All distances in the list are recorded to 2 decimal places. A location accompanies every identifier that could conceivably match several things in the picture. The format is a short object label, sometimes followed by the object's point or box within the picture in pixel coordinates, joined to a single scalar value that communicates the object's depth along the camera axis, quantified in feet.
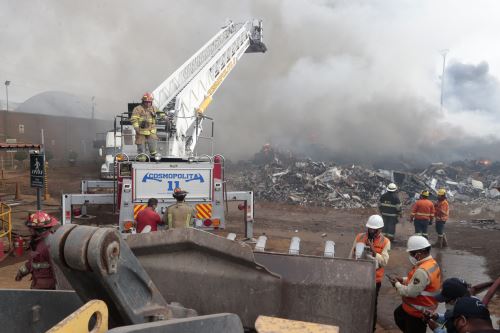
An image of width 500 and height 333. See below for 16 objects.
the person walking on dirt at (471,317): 7.61
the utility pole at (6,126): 113.35
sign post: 29.07
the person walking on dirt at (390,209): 29.32
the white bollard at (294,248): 11.31
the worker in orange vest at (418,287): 11.50
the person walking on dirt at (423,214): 29.07
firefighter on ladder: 24.82
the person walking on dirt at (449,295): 10.50
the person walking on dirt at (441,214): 30.78
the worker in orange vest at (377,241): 14.26
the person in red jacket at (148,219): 18.15
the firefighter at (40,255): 12.68
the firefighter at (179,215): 17.80
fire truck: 22.27
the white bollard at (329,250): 11.24
